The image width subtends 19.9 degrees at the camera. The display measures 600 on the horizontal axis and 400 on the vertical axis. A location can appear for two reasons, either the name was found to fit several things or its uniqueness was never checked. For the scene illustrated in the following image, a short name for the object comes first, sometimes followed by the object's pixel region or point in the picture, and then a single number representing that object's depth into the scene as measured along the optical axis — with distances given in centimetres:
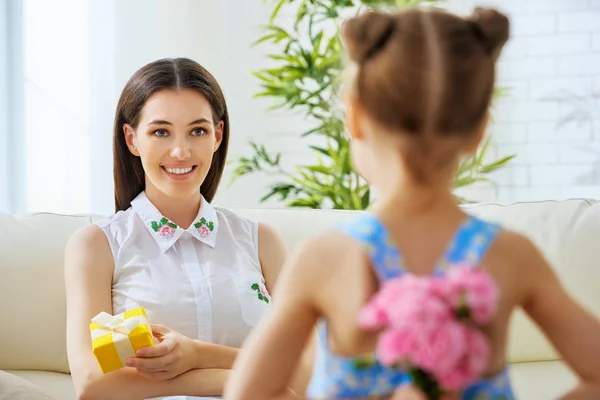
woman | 268
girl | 186
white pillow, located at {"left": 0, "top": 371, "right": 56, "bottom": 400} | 254
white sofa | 291
